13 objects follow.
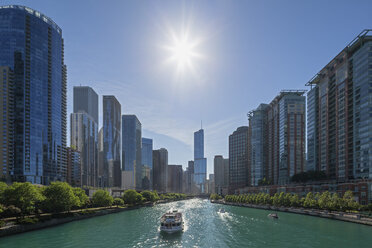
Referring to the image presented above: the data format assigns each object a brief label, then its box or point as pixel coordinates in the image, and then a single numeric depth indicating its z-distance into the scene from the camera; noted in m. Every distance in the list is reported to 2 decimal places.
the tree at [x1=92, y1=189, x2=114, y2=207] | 143.62
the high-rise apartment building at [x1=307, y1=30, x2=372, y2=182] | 155.75
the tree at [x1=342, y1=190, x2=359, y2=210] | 113.09
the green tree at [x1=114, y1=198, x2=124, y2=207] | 171.88
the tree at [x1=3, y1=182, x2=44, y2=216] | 85.06
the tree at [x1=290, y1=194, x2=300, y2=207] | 148.64
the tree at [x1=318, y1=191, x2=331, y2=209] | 122.77
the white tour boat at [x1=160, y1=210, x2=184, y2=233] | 86.38
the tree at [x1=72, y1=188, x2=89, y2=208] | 120.88
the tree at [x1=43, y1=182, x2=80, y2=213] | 99.31
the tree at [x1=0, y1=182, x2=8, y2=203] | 86.09
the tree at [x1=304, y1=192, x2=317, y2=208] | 132.38
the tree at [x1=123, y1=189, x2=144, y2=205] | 189.14
